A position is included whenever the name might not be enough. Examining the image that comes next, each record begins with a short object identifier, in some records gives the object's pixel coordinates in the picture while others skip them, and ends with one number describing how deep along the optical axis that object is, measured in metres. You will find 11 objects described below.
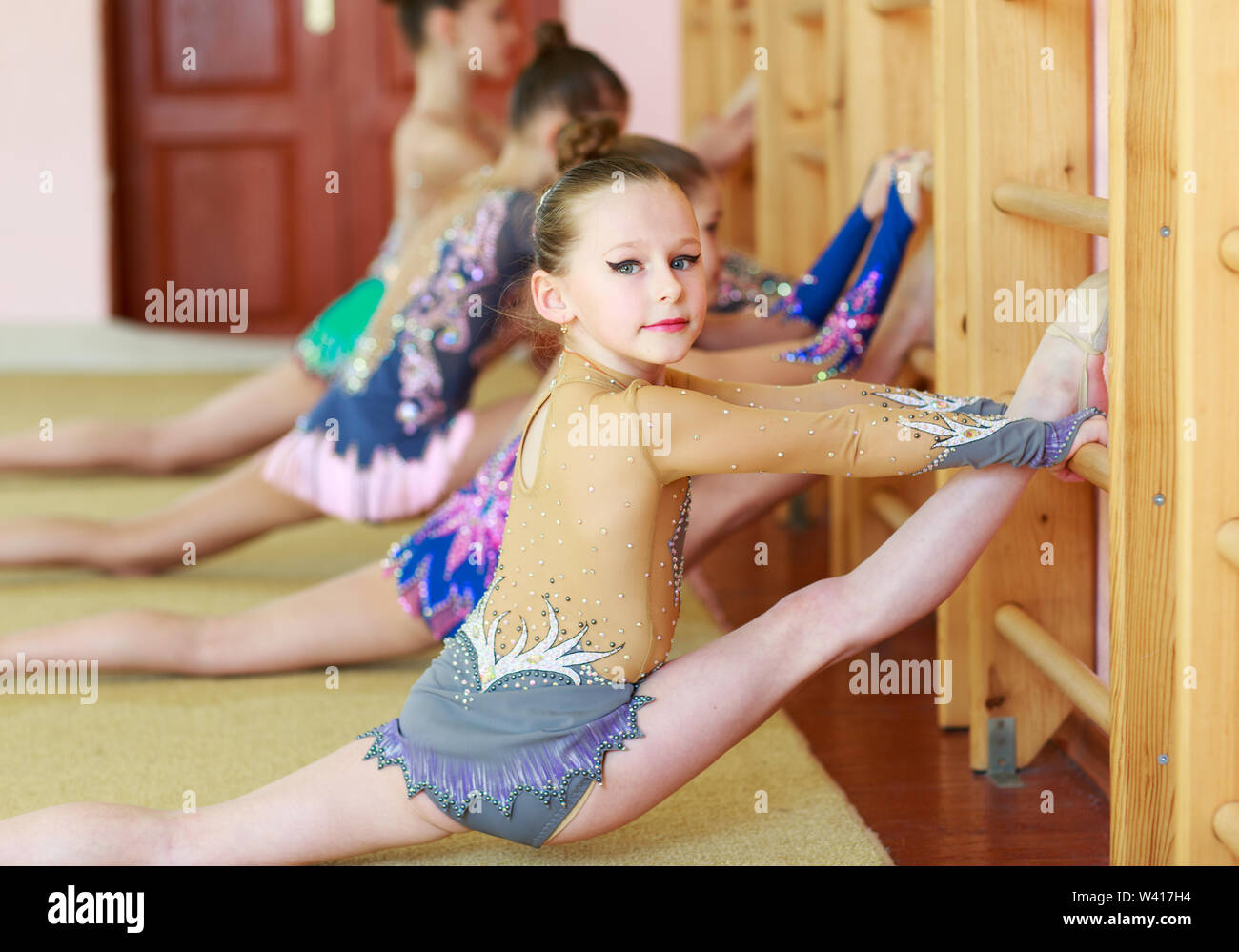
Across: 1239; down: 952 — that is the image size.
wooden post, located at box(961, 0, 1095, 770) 3.45
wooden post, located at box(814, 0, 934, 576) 4.00
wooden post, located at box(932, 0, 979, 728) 3.50
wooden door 8.87
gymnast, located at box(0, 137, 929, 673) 3.71
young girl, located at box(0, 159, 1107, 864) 3.17
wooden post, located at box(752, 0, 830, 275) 4.81
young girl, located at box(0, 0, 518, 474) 4.61
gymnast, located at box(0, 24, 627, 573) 4.08
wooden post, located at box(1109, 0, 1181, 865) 3.02
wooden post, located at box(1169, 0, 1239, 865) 2.97
